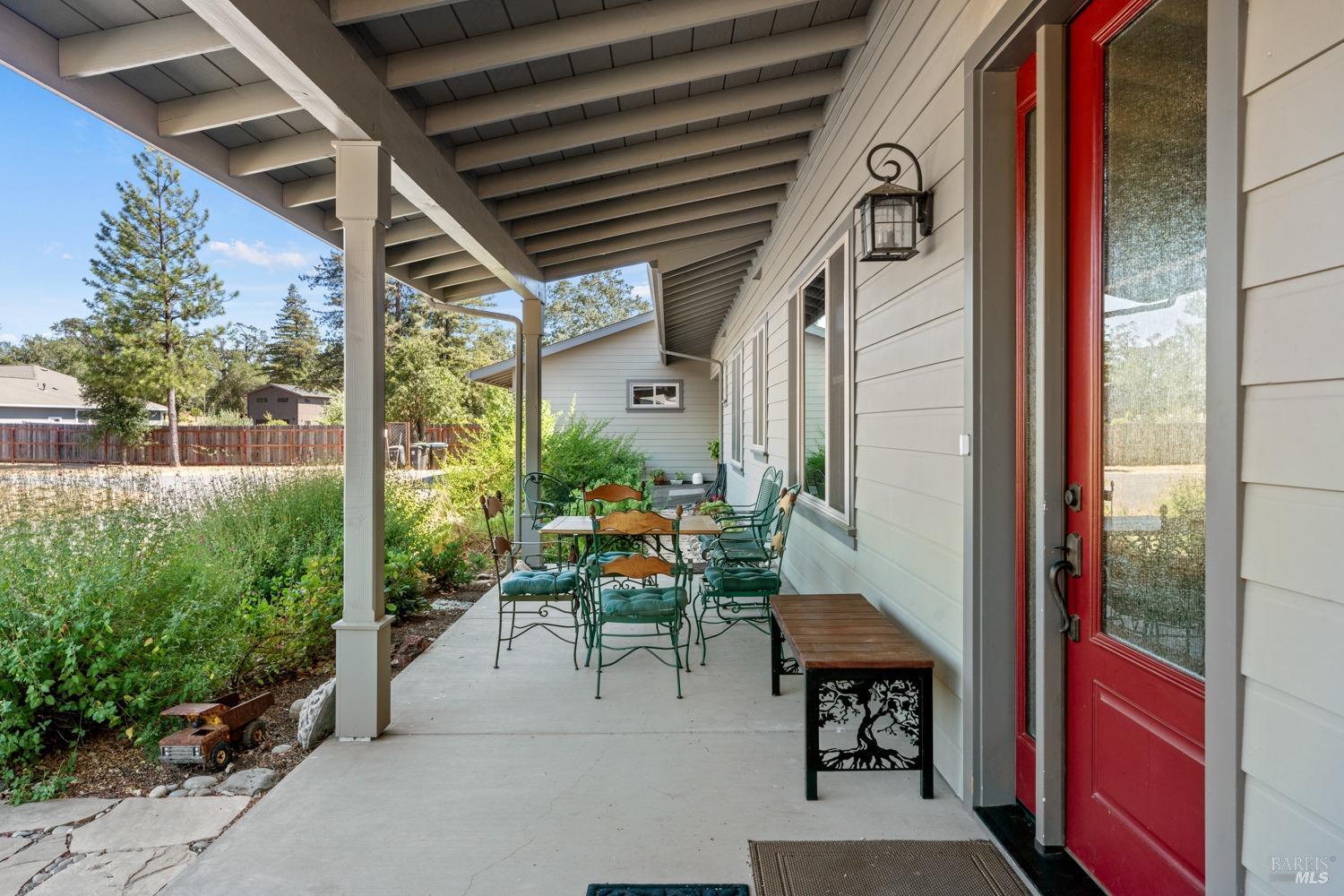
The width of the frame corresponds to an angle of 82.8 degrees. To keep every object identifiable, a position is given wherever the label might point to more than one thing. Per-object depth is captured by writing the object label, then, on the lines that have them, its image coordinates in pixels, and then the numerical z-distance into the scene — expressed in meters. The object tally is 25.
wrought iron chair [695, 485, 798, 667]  4.18
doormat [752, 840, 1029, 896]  1.97
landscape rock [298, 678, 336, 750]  3.11
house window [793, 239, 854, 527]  3.97
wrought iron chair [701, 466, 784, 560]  5.06
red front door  1.53
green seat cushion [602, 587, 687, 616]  3.58
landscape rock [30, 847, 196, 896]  2.05
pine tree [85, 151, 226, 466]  25.06
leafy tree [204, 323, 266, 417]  35.58
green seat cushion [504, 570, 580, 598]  4.10
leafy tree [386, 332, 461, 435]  27.14
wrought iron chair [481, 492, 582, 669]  4.08
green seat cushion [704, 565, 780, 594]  4.17
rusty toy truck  2.83
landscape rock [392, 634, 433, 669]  4.36
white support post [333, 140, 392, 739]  3.06
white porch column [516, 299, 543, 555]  6.78
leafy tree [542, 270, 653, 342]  40.34
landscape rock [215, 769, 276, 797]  2.72
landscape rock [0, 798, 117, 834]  2.43
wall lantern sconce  2.71
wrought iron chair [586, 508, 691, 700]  3.41
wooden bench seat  2.43
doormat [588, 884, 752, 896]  1.98
